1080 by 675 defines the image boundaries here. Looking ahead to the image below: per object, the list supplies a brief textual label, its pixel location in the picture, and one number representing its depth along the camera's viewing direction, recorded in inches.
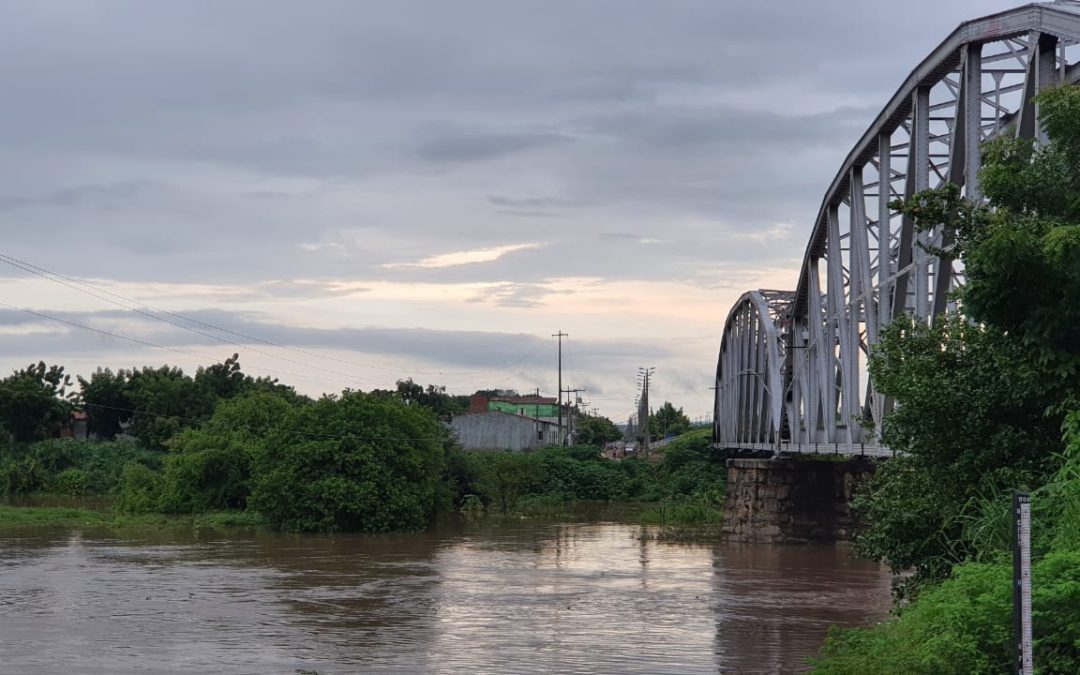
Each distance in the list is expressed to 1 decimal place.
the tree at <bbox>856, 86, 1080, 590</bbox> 595.5
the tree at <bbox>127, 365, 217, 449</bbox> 3281.5
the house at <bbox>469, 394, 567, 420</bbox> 5635.8
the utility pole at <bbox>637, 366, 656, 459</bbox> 4085.1
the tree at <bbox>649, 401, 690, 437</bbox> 6751.5
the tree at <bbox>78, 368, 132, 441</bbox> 3476.9
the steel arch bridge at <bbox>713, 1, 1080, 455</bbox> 886.4
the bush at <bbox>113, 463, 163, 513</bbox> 2297.0
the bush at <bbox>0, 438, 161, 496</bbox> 2938.0
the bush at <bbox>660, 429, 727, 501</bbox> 3090.6
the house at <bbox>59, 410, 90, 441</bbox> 3516.2
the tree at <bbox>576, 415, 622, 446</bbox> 4624.8
